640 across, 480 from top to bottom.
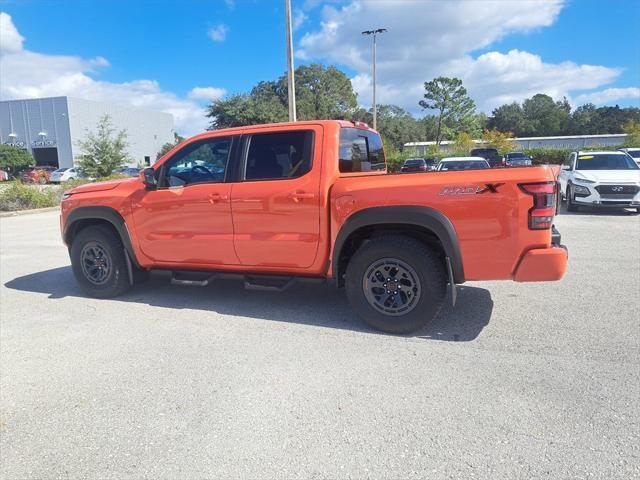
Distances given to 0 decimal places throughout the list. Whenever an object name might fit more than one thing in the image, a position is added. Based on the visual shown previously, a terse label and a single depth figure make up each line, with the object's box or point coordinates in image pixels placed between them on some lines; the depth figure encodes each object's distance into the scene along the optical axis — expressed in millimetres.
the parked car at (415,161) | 25719
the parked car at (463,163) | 14453
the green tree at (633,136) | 39619
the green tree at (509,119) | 97000
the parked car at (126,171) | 25625
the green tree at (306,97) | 49844
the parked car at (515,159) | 25508
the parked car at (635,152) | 21594
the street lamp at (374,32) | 37500
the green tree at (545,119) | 95125
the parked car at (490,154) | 25203
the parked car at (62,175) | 34688
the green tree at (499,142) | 46262
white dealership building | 47594
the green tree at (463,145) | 45938
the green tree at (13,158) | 43188
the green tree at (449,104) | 72062
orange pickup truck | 3695
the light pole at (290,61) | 16234
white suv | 11531
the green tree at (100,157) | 24422
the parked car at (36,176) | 28266
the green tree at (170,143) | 56131
